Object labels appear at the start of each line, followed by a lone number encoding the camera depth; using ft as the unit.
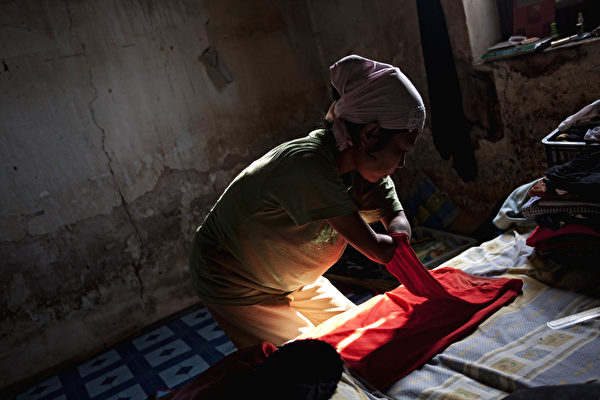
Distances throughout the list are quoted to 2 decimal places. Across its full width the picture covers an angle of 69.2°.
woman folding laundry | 4.93
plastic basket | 6.37
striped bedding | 4.13
